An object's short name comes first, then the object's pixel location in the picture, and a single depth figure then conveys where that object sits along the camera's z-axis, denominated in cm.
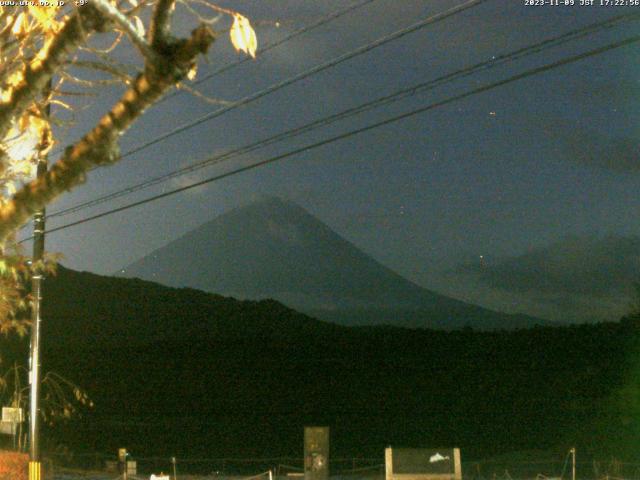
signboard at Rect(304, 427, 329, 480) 2458
